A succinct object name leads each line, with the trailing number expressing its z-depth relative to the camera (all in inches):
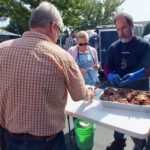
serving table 76.3
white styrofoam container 86.8
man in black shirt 113.7
